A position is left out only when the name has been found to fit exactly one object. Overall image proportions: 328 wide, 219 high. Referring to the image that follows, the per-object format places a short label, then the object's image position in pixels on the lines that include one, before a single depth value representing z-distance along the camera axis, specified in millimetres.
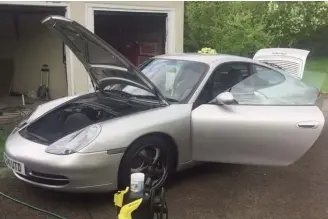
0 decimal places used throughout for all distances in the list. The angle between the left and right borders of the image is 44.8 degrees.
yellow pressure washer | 2498
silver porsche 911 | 3430
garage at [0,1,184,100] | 9320
